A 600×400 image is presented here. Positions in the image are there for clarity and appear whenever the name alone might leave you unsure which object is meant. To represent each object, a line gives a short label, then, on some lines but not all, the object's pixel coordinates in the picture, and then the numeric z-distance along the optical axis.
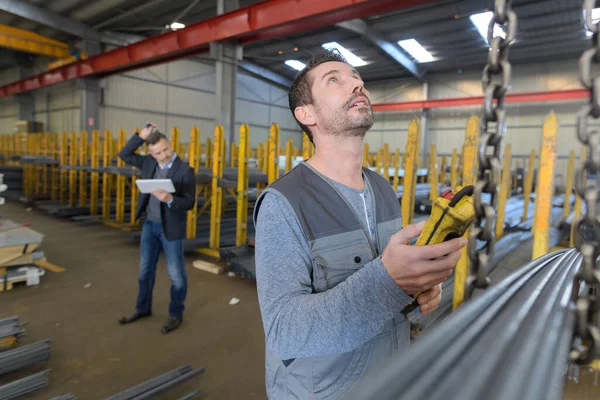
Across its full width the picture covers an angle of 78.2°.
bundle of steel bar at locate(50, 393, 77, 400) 2.35
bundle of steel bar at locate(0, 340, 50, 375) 2.76
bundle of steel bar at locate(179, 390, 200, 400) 2.58
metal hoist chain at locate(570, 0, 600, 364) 0.80
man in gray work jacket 0.92
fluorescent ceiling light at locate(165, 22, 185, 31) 13.31
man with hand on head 3.51
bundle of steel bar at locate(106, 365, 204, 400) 2.47
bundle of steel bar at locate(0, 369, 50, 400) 2.44
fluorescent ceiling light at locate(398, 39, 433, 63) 15.34
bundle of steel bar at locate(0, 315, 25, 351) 3.11
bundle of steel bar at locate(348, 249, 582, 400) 0.56
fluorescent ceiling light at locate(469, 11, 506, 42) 11.60
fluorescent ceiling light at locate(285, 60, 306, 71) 18.50
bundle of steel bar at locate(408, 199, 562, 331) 3.24
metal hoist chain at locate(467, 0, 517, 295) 0.82
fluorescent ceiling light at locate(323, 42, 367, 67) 15.64
